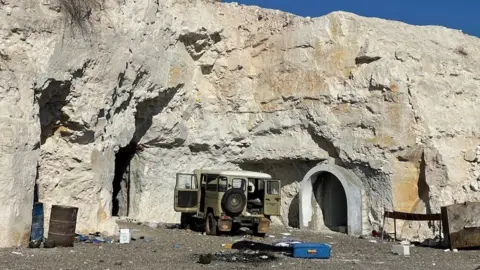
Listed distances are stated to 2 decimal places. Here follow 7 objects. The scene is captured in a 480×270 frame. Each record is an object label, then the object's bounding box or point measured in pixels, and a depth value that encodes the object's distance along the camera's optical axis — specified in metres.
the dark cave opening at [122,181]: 24.03
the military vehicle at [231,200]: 17.70
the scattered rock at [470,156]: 21.69
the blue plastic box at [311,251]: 13.33
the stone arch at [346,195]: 21.78
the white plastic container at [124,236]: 15.55
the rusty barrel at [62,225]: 14.10
